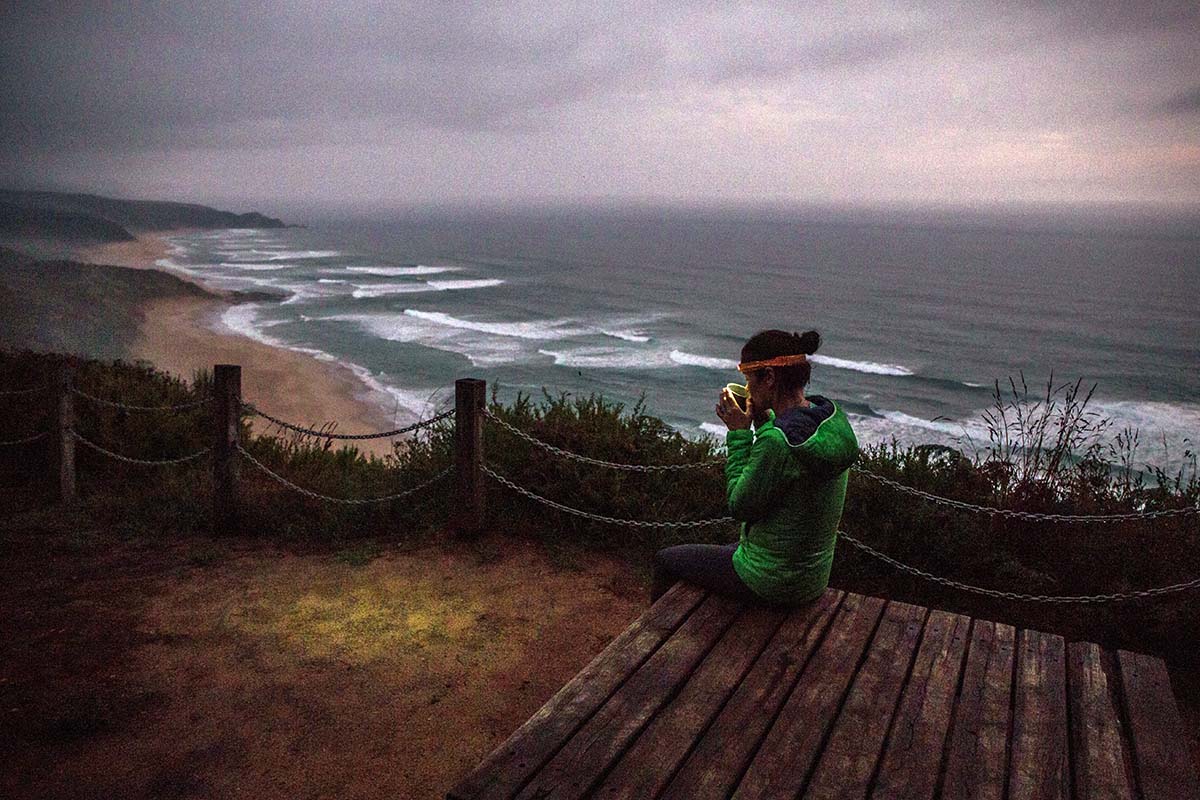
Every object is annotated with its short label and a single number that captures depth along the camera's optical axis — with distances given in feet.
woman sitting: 9.86
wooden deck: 7.37
